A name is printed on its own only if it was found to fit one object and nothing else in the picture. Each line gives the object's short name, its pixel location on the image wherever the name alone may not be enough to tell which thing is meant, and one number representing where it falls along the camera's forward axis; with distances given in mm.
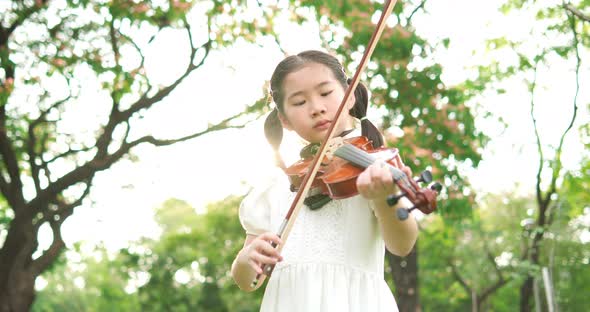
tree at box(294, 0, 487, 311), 8070
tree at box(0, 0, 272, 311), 8180
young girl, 2248
